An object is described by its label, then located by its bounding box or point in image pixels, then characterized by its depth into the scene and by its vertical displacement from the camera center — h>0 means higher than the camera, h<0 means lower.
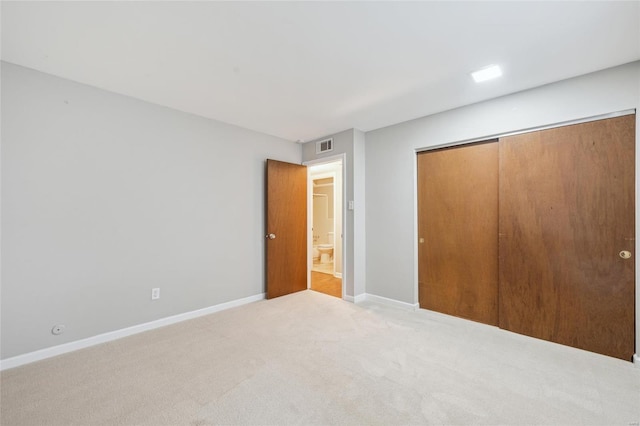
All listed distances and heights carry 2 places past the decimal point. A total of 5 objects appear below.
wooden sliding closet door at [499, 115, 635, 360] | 2.29 -0.23
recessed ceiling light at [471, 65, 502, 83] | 2.36 +1.23
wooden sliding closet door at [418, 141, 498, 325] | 3.00 -0.25
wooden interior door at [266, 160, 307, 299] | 4.05 -0.27
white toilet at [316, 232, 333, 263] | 6.63 -1.04
